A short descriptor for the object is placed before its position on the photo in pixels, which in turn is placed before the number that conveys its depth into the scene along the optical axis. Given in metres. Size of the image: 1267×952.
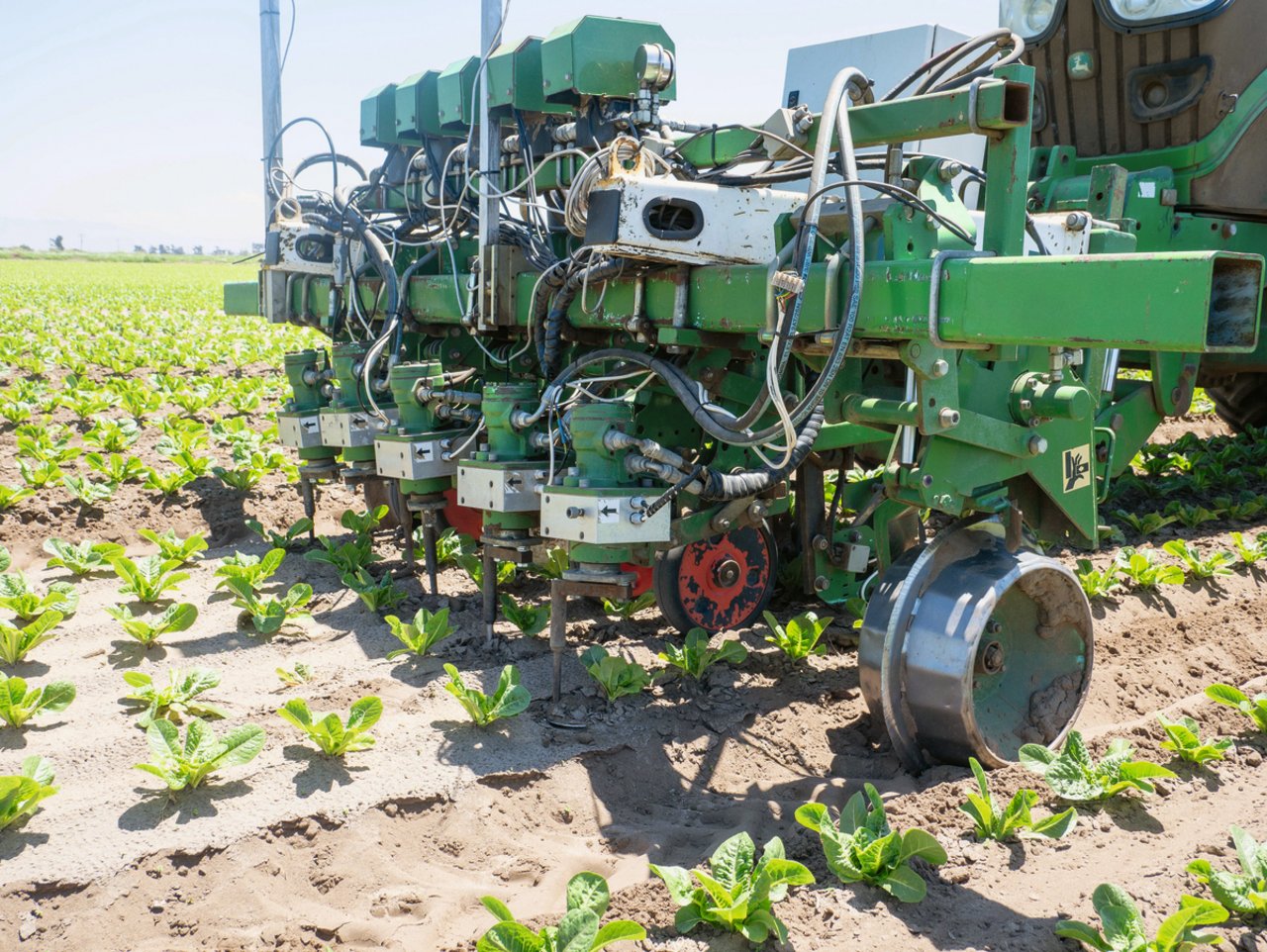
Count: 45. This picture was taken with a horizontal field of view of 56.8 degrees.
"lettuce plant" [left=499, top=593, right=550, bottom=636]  4.12
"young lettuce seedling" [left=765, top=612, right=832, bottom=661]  4.01
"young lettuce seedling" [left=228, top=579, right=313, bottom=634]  4.16
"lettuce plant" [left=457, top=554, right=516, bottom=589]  4.60
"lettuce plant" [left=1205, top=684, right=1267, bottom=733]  3.31
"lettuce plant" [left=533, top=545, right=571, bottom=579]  4.05
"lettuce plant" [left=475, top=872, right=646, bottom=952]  2.26
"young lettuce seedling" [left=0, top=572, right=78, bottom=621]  4.07
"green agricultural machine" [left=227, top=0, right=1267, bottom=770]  2.80
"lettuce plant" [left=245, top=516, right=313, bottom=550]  5.28
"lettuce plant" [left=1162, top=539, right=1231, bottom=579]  4.82
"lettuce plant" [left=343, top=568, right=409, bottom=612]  4.41
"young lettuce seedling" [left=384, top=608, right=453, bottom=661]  3.88
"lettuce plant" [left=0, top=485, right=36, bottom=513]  5.62
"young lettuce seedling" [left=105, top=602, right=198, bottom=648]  3.94
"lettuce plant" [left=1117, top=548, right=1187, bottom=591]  4.68
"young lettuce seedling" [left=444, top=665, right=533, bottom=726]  3.34
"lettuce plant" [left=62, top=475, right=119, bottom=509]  5.71
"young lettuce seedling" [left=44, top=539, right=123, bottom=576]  4.79
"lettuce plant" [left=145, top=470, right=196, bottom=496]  5.93
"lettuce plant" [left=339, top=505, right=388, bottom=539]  5.27
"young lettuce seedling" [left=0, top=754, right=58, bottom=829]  2.72
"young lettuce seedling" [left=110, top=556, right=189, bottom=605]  4.34
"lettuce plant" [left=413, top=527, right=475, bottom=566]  4.95
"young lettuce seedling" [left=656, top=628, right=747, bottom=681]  3.83
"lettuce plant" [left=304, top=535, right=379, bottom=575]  4.89
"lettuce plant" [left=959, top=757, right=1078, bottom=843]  2.74
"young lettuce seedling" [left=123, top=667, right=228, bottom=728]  3.39
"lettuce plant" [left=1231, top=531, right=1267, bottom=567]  4.96
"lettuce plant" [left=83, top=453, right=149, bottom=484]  6.06
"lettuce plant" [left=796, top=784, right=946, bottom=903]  2.53
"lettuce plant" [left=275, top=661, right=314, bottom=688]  3.71
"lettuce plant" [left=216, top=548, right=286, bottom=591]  4.44
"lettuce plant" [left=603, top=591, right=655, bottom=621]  4.43
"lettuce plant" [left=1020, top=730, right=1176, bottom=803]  2.91
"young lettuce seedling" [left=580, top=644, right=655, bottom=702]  3.61
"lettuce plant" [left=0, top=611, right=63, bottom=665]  3.74
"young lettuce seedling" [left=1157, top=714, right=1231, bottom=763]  3.11
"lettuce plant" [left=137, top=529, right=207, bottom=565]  4.84
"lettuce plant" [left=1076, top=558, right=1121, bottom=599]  4.54
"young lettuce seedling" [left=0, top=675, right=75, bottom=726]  3.26
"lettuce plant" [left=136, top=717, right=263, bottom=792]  2.91
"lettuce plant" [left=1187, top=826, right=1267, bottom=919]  2.40
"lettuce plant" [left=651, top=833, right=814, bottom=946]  2.37
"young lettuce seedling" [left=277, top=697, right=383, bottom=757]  3.09
